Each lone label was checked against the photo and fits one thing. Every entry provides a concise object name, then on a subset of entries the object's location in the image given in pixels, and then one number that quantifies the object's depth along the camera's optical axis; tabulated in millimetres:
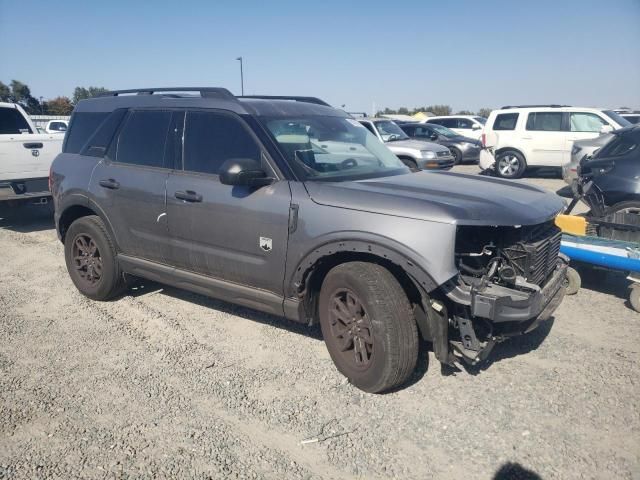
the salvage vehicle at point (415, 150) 12281
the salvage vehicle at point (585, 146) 9938
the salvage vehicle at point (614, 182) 5816
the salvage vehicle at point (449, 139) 17609
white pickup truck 7555
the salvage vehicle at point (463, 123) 20672
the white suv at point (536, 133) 13141
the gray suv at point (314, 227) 3137
